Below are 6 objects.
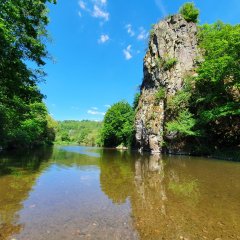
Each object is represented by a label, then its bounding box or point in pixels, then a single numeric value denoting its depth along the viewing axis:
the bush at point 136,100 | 65.12
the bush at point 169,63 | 39.22
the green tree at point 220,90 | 25.19
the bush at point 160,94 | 39.69
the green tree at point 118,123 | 62.53
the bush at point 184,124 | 29.85
